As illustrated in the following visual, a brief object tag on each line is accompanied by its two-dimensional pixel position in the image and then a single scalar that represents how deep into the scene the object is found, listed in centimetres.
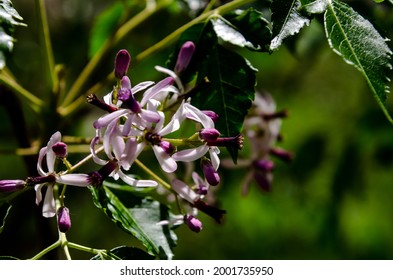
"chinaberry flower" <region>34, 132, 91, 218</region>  40
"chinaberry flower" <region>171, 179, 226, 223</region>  42
